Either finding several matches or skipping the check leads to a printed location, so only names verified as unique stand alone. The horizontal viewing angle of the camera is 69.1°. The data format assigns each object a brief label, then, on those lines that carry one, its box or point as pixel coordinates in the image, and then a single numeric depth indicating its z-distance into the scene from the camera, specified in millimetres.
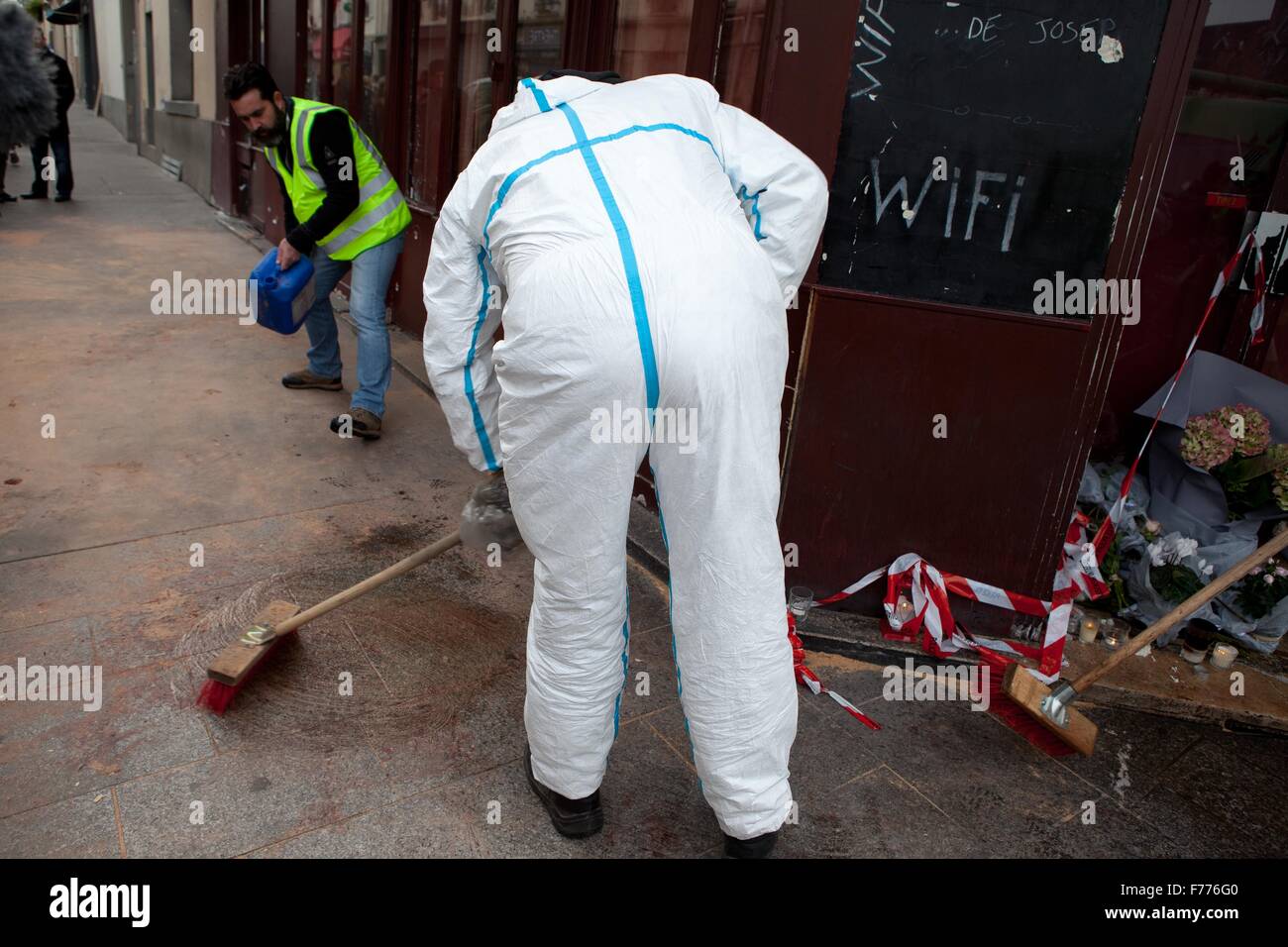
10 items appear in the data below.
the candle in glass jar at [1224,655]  3336
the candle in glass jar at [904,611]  3273
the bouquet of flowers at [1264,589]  3389
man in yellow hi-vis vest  4359
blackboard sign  2801
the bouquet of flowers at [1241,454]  3420
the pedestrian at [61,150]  9438
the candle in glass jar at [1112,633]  3418
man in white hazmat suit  1914
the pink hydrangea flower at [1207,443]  3447
